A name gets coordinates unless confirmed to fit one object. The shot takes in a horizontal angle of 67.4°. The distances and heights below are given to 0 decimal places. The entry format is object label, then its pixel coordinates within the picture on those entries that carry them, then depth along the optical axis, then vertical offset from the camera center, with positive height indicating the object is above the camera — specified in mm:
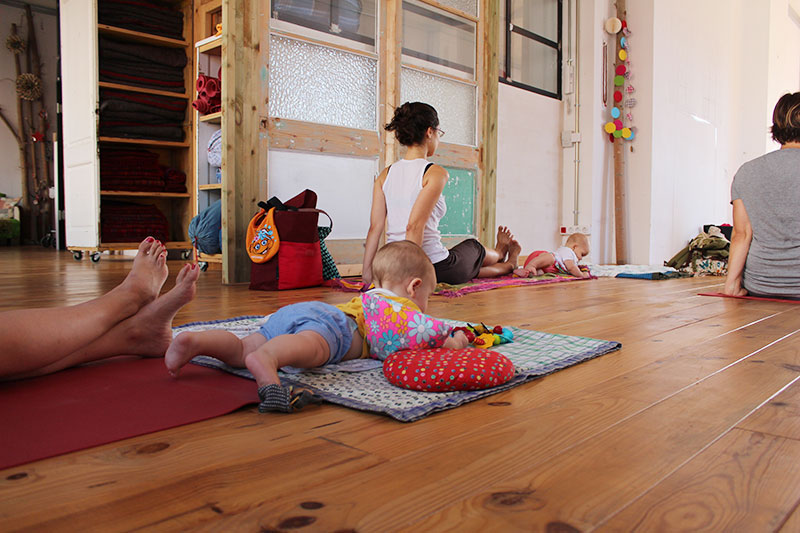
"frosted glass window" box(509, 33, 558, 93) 5426 +1688
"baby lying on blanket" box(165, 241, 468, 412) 1088 -198
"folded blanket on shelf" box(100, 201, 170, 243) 5066 +159
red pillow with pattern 1134 -245
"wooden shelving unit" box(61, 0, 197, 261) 4773 +824
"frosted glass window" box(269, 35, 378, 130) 3588 +996
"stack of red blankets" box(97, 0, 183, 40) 4855 +1861
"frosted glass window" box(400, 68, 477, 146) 4312 +1090
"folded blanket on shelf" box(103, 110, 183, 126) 4910 +1033
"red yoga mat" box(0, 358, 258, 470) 861 -280
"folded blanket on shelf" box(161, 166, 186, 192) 5219 +537
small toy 1590 -252
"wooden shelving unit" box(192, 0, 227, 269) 4195 +739
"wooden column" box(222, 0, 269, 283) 3328 +671
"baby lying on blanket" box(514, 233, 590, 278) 4043 -112
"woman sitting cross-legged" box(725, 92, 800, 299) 2650 +133
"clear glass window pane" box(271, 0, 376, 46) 3619 +1432
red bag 3064 -73
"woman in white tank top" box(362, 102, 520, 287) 2826 +233
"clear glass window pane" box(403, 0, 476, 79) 4344 +1547
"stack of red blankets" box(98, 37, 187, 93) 4922 +1493
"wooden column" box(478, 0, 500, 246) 4797 +1067
